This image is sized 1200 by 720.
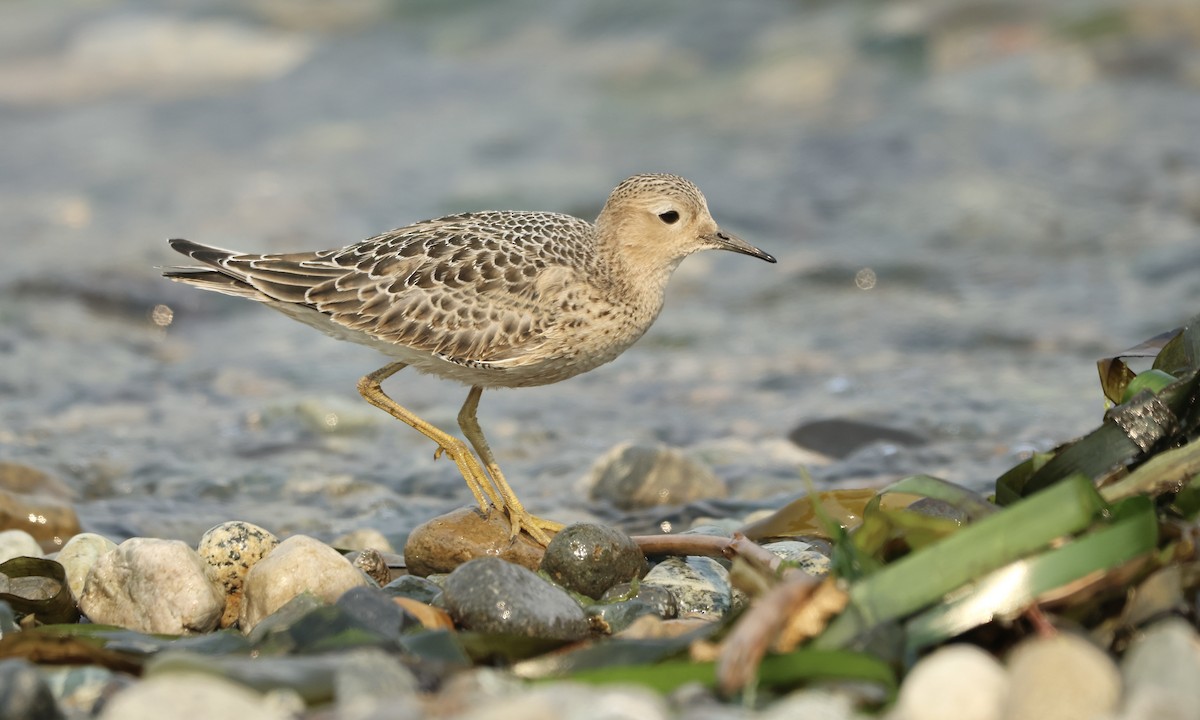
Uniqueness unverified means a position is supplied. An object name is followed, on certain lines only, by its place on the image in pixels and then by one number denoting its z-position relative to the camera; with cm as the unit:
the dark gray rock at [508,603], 776
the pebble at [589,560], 906
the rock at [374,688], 587
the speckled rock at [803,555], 910
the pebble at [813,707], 584
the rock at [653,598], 866
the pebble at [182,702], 570
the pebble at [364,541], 1108
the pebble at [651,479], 1255
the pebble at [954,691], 589
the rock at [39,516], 1125
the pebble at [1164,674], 552
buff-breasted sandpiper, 1080
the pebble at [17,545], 993
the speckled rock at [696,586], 887
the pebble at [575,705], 552
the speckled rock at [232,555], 909
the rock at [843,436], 1392
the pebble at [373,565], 961
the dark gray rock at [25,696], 596
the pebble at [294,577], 852
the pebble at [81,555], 926
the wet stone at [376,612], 774
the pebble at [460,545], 999
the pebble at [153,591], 866
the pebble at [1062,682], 577
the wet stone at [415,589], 899
